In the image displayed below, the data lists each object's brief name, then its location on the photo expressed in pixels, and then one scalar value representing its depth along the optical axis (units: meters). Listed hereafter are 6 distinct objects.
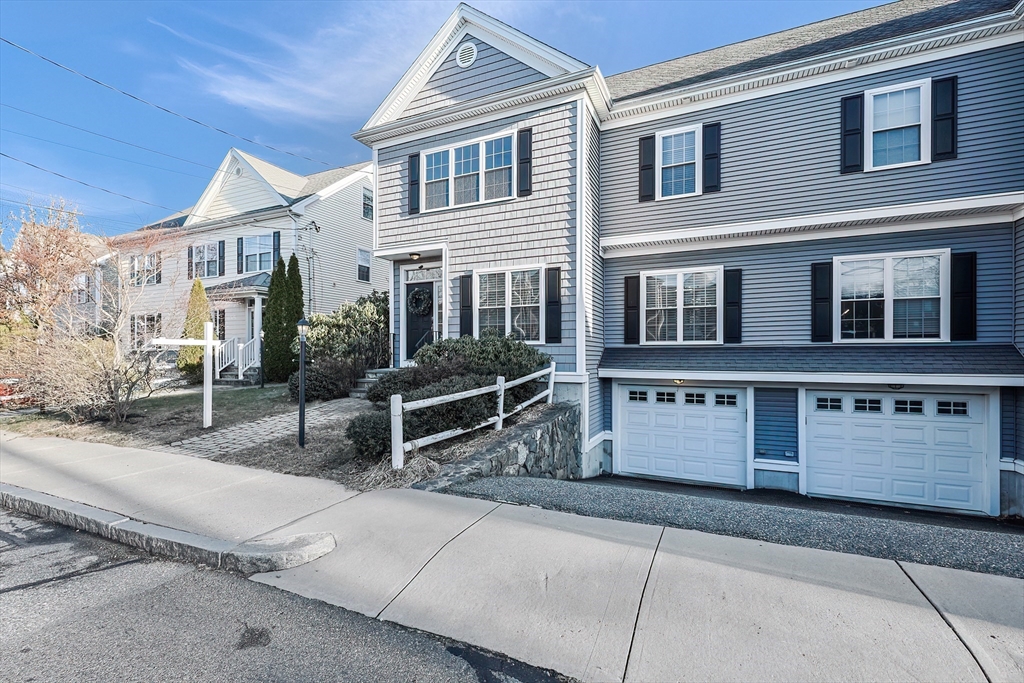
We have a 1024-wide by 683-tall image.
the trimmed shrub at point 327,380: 11.48
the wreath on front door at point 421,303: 11.83
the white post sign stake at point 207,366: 8.84
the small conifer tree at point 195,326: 15.92
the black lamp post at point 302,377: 7.44
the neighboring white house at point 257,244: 18.00
